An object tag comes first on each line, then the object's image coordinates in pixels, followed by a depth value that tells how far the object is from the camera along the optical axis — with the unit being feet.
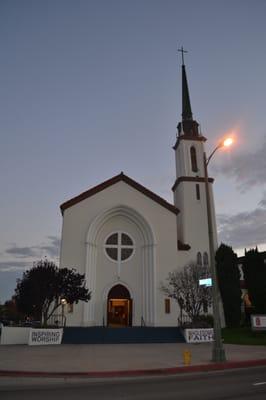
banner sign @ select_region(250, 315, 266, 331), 75.72
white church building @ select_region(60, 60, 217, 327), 104.17
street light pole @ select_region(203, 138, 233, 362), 43.42
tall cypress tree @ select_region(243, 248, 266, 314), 105.40
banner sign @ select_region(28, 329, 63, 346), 68.54
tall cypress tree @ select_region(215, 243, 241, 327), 107.12
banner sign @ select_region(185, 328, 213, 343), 75.20
